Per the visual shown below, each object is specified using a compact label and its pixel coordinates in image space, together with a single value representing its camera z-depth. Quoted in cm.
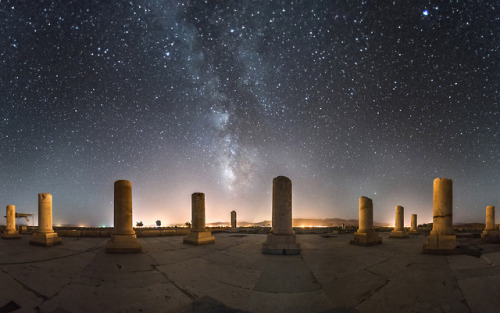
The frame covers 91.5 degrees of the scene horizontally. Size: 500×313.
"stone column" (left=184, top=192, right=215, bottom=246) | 1140
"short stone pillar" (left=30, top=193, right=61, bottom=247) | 1075
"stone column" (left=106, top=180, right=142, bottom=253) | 932
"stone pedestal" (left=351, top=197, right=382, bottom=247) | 1141
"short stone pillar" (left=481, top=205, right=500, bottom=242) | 1213
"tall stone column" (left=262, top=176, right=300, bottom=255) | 949
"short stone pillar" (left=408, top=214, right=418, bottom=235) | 2008
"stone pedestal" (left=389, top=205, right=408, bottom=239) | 1513
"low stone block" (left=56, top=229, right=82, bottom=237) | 1412
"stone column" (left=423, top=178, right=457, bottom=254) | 868
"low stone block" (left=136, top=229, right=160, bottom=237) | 1445
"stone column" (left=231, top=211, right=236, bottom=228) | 2692
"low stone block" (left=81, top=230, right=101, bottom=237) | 1388
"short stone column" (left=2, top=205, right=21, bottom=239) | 1395
